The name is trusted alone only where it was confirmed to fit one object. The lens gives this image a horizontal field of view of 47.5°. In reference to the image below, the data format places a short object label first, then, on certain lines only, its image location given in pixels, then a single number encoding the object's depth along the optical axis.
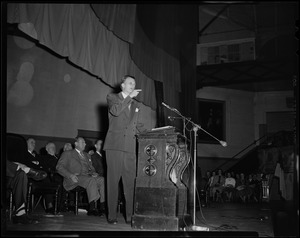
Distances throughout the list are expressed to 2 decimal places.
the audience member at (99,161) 6.81
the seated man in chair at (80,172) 5.40
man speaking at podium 4.08
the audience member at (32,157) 5.35
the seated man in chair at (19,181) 4.25
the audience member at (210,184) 12.03
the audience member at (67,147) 6.70
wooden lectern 3.53
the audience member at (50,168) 5.92
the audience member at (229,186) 11.71
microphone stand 4.03
